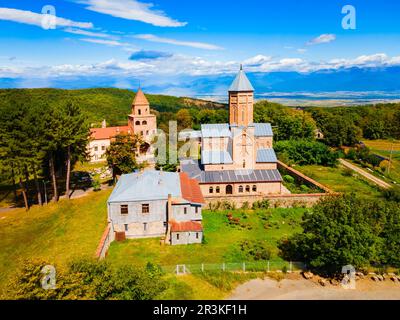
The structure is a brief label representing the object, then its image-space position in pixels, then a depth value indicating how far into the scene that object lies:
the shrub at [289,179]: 44.98
